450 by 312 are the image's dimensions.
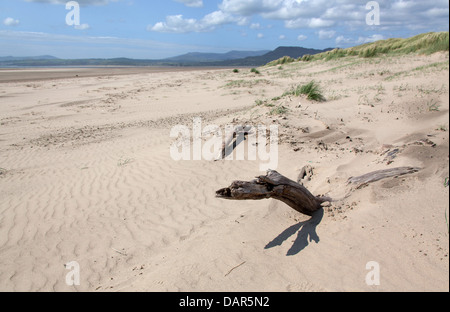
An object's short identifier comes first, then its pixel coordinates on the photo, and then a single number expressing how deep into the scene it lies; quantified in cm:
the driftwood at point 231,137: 644
